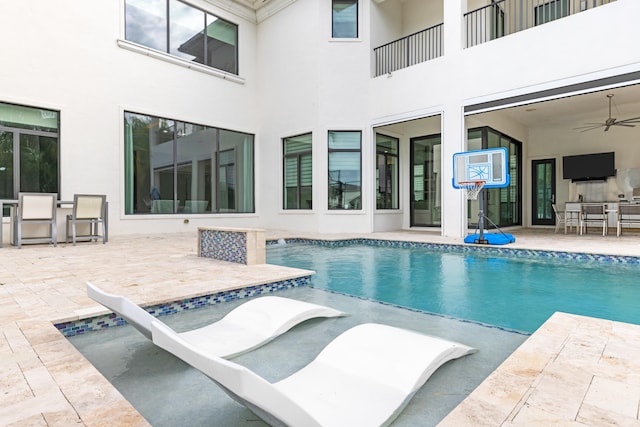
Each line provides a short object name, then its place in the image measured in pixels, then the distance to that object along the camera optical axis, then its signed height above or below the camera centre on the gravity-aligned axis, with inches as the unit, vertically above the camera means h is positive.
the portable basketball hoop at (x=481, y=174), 263.7 +26.5
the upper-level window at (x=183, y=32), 347.9 +186.0
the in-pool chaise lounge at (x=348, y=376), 37.7 -30.6
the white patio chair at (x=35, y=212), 243.1 +0.5
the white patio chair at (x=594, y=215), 324.5 -5.9
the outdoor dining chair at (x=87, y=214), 264.7 -1.3
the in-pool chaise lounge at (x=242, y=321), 73.3 -30.4
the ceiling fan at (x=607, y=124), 329.7 +89.6
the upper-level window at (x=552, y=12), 359.8 +198.0
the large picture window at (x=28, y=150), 274.7 +48.5
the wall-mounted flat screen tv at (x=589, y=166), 396.2 +46.8
